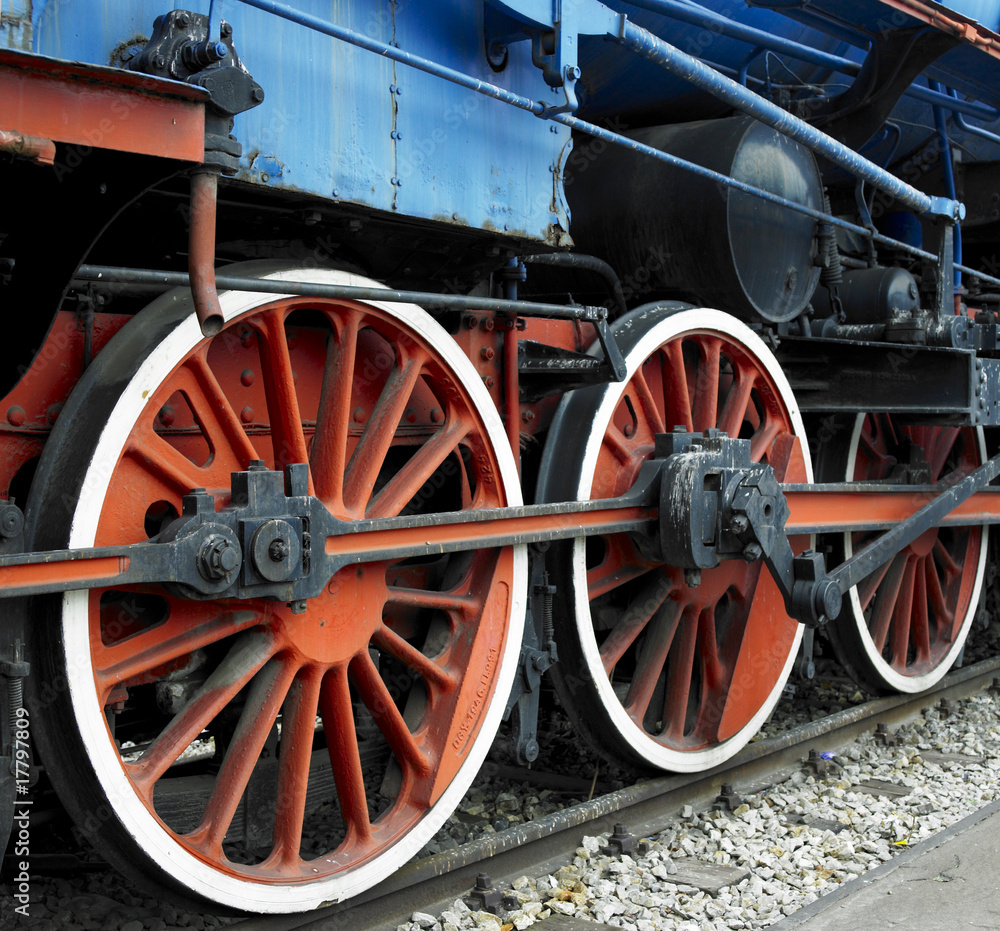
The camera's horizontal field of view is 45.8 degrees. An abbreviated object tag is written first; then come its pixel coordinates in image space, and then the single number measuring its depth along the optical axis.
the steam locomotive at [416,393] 2.30
